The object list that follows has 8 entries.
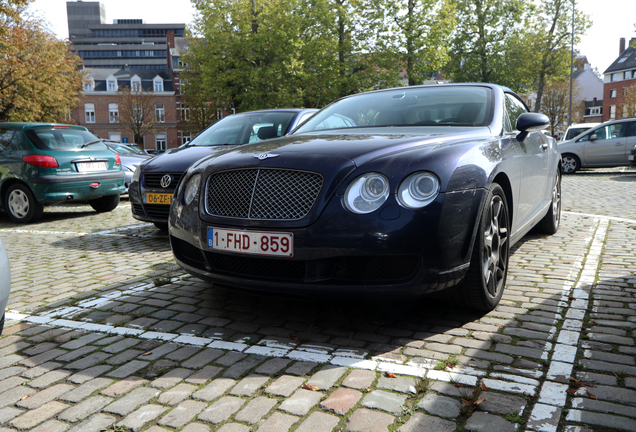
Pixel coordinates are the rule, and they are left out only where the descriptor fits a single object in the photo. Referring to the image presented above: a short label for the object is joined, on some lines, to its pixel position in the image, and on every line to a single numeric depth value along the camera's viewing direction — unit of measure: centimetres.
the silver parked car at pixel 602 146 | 1809
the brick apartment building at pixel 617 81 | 7269
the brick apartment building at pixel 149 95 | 7006
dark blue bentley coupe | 302
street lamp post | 3759
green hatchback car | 914
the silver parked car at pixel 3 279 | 273
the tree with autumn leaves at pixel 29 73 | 2448
